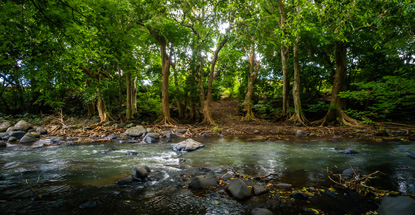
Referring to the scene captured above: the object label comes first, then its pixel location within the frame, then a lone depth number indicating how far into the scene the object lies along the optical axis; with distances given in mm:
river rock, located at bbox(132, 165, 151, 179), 4137
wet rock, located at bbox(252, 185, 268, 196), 3324
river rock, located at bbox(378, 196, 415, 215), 2464
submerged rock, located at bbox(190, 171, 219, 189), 3629
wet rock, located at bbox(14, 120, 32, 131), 11156
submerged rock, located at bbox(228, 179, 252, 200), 3170
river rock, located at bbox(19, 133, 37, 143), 8769
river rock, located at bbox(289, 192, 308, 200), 3127
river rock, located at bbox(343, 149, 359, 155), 6407
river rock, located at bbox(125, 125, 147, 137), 10534
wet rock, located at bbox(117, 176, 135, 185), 3865
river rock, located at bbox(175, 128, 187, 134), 11617
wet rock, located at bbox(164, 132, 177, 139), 10555
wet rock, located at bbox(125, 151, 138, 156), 6552
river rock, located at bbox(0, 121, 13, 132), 11312
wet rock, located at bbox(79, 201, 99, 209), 2865
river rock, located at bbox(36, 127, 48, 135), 10789
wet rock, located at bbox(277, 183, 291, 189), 3586
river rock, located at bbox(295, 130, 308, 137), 10400
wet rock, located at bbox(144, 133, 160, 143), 9266
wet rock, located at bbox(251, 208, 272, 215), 2567
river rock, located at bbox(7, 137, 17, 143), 8898
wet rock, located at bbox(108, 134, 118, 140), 10059
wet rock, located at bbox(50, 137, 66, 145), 8714
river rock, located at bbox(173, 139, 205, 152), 7246
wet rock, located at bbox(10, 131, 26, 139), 9510
